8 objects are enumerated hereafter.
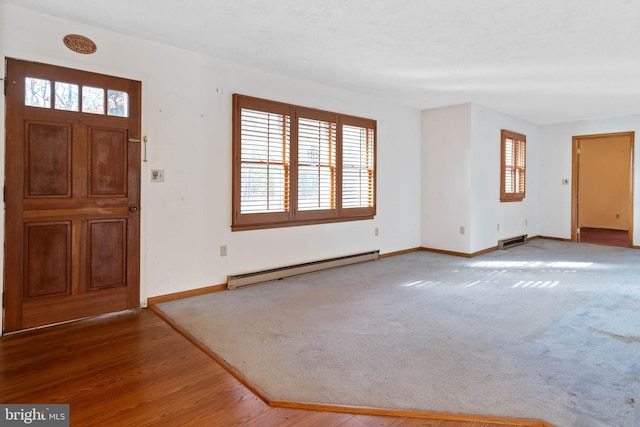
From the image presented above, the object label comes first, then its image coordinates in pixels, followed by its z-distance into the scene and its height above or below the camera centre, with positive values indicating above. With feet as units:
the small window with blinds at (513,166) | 22.02 +2.77
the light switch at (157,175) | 11.62 +1.08
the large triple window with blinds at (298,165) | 13.74 +1.86
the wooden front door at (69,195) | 9.46 +0.41
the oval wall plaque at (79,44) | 10.04 +4.42
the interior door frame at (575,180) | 24.43 +2.10
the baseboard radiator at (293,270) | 13.63 -2.32
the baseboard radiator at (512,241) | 22.08 -1.75
